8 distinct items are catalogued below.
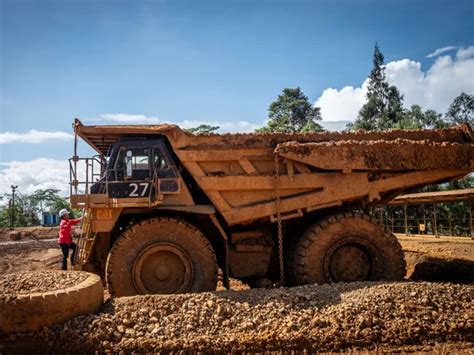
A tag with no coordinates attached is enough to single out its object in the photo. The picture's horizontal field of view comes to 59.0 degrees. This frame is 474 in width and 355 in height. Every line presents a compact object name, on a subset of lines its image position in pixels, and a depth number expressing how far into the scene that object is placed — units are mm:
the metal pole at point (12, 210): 35569
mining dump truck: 7480
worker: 9719
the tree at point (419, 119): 30758
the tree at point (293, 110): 37719
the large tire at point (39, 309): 5160
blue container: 33875
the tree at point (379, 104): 35781
